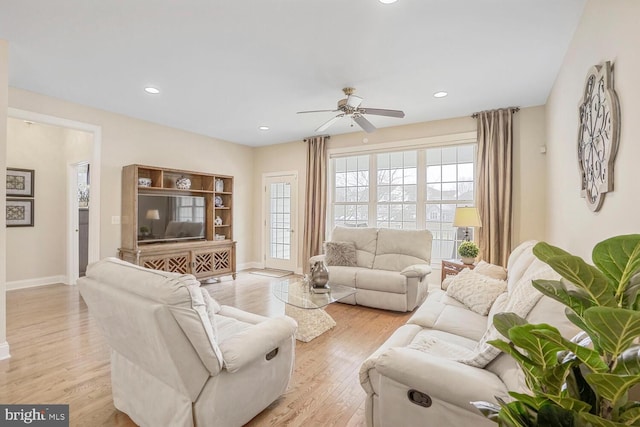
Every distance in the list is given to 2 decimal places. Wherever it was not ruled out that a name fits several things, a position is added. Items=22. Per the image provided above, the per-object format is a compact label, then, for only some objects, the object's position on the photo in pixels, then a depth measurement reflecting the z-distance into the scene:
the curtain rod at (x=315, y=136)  5.90
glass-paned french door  6.45
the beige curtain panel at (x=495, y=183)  4.26
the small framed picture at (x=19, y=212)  4.87
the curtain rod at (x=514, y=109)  4.27
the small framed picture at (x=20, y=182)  4.87
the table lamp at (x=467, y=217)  4.04
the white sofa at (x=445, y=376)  1.32
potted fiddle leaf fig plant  0.63
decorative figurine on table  3.38
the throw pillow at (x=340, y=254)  4.66
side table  4.05
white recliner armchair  1.45
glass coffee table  3.00
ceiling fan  3.39
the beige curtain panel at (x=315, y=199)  5.86
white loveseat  3.95
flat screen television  4.80
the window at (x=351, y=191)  5.70
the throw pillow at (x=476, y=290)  2.54
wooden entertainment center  4.57
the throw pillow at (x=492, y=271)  3.03
